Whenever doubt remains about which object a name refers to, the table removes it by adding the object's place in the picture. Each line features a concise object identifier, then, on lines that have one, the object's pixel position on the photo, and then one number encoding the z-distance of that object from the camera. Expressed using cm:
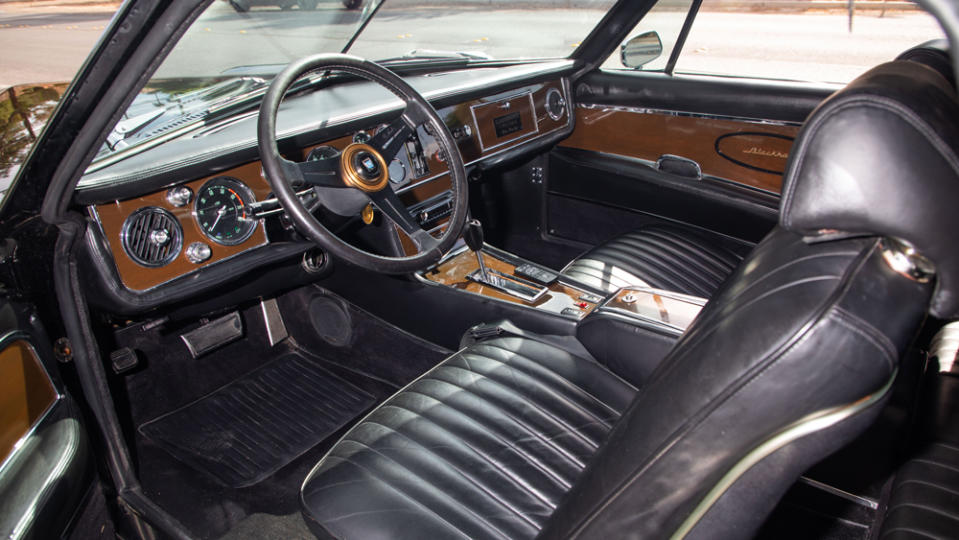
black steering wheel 143
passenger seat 212
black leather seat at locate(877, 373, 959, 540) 113
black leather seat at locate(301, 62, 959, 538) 57
